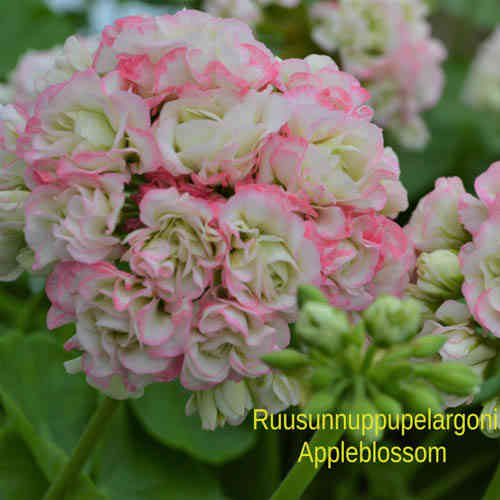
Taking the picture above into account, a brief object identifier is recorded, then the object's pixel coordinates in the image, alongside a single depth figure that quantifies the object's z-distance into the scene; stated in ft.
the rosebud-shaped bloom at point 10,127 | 1.10
